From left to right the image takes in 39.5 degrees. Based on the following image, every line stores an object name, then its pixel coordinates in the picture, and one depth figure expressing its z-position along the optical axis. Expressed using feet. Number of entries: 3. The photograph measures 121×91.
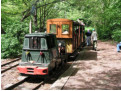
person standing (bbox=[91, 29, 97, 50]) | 52.06
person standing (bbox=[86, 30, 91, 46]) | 61.04
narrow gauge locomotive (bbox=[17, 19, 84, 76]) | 25.54
